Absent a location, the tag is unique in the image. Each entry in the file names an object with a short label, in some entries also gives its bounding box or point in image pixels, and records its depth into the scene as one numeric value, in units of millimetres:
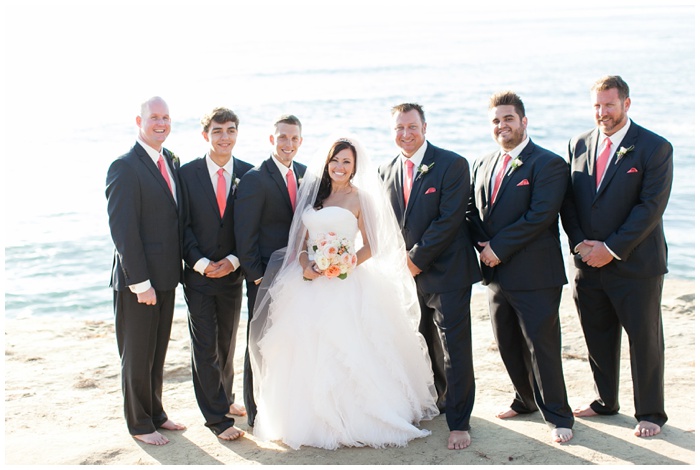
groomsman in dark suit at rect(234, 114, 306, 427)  5477
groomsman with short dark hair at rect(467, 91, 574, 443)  5297
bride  5246
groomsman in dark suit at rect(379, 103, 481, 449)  5367
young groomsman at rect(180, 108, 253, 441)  5574
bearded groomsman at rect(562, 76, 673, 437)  5238
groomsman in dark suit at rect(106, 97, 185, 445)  5266
